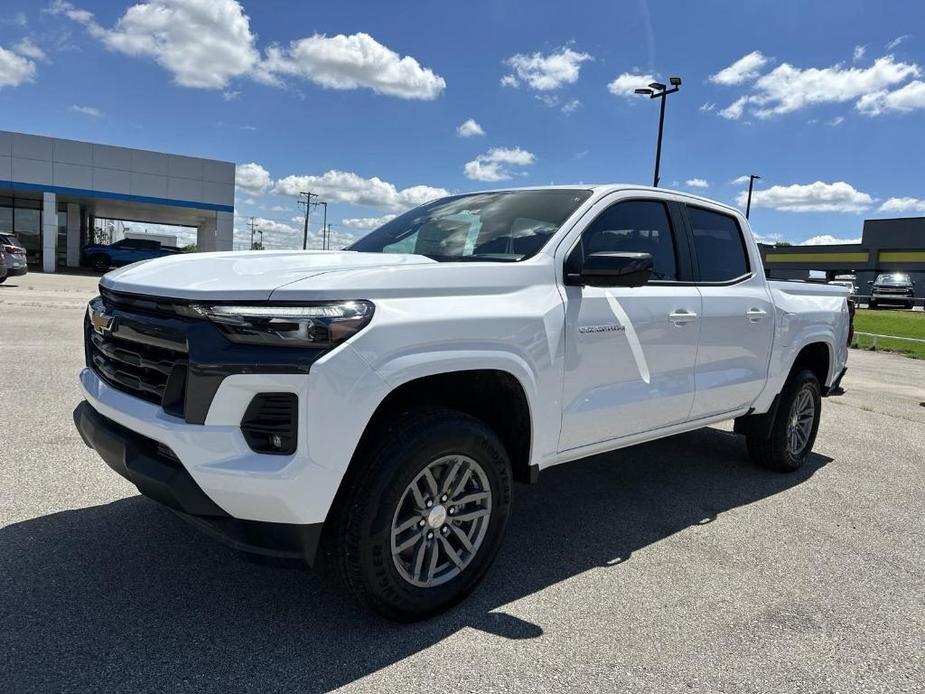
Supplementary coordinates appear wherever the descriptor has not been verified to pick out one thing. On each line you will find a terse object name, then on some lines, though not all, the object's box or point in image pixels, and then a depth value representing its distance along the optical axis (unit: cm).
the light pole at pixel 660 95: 2006
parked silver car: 1775
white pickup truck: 233
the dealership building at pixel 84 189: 3003
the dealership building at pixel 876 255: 4641
